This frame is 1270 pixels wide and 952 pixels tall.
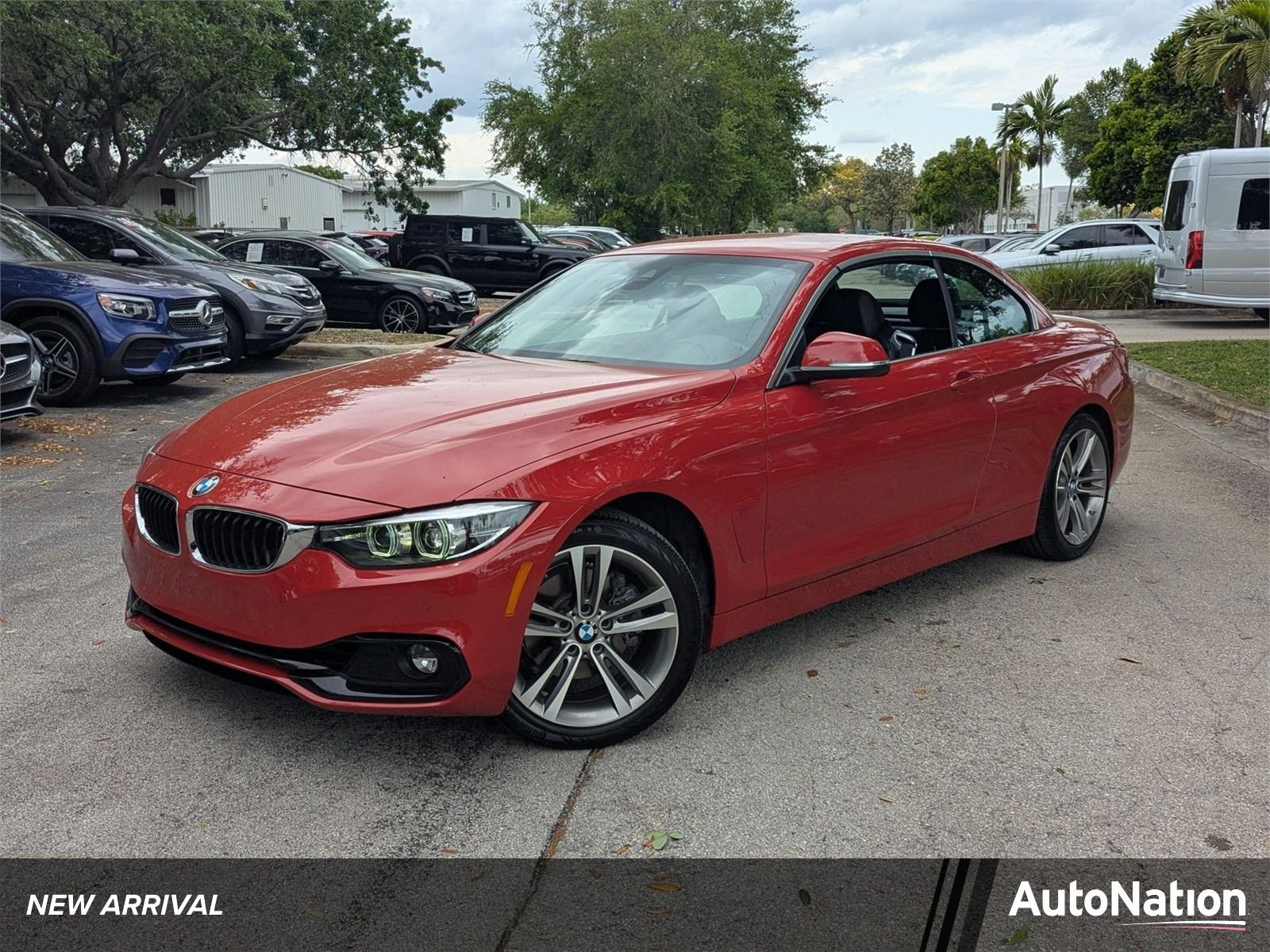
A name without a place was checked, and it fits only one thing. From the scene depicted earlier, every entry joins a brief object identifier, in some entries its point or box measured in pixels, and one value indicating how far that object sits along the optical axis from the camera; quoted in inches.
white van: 717.3
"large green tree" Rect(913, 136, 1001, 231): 3850.9
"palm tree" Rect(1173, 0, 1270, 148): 1159.0
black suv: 1071.6
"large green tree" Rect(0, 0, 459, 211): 1000.2
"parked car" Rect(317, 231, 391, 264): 1543.2
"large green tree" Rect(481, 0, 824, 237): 1590.8
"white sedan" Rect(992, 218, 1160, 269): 913.5
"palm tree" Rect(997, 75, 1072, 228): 3334.2
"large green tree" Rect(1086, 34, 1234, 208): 1728.6
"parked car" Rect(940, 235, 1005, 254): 1290.6
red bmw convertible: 138.3
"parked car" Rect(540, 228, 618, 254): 1214.8
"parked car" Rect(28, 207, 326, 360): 534.9
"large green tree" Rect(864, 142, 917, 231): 4884.4
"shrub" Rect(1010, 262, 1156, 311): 860.6
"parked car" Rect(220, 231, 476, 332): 722.8
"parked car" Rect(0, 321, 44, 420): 341.1
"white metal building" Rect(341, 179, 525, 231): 3235.7
